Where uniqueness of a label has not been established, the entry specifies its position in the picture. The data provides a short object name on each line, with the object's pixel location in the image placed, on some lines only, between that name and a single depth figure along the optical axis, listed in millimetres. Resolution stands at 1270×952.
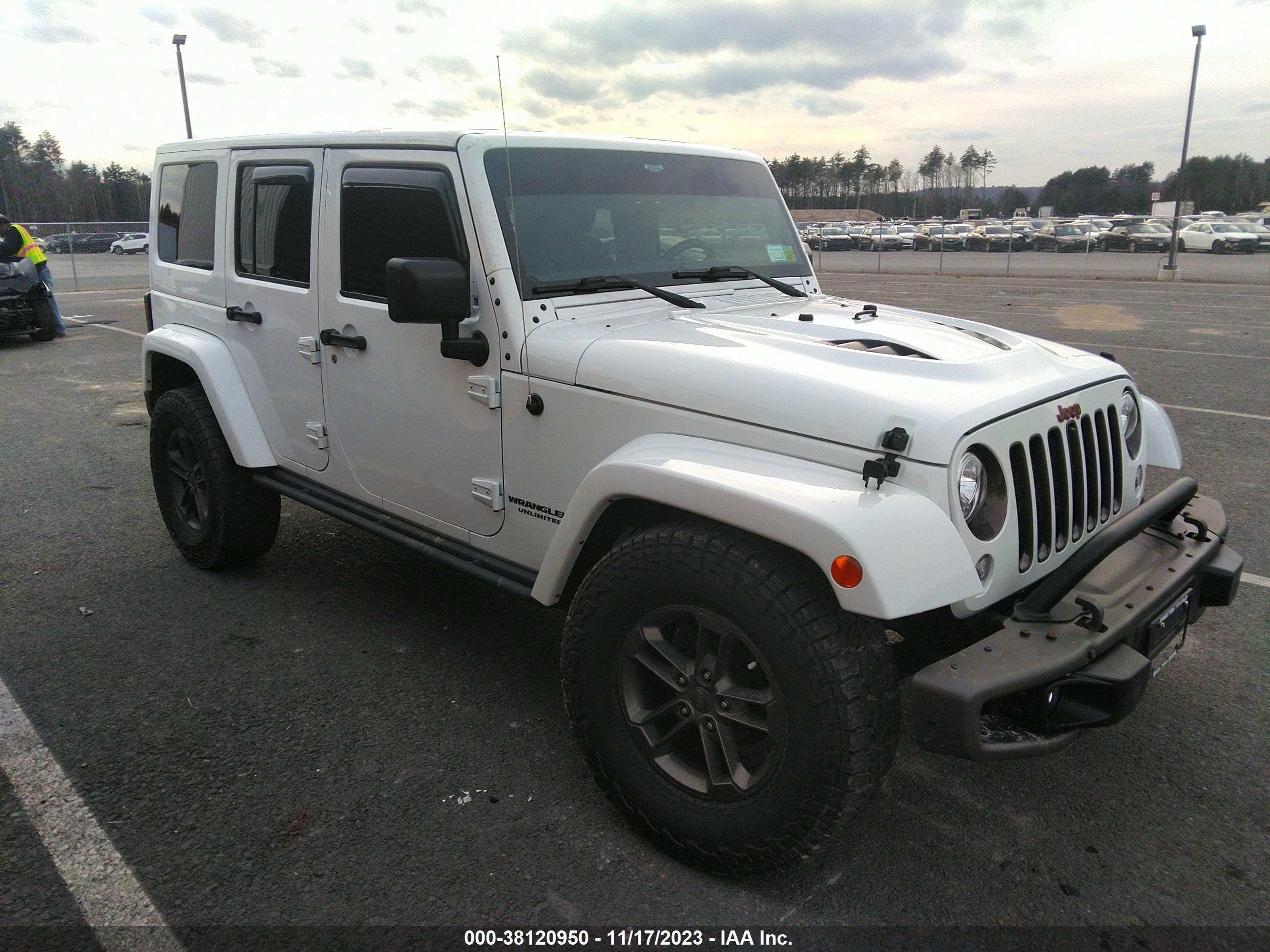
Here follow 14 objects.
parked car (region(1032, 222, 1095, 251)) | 38844
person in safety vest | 12344
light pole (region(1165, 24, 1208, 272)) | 22188
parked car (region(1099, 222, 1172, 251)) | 36281
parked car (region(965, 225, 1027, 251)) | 41125
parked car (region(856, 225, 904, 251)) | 44250
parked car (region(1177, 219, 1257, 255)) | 34094
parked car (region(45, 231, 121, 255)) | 25766
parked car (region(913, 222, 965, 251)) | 43781
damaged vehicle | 12391
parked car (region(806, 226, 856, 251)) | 44406
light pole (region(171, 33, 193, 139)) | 23656
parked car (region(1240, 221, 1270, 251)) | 34344
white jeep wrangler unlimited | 2184
